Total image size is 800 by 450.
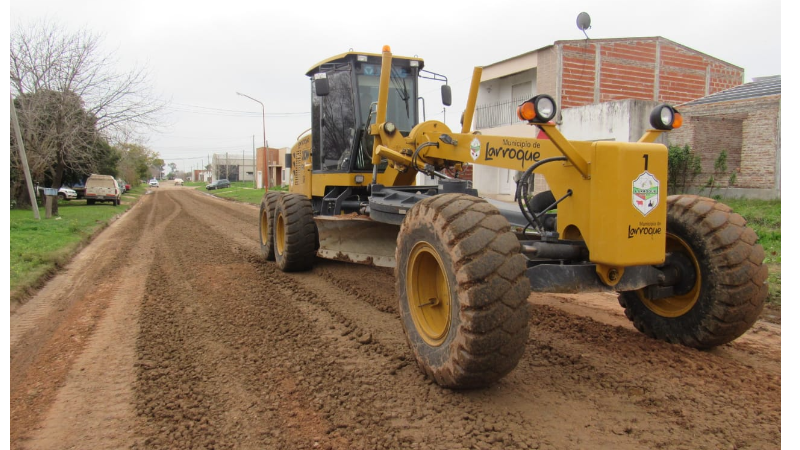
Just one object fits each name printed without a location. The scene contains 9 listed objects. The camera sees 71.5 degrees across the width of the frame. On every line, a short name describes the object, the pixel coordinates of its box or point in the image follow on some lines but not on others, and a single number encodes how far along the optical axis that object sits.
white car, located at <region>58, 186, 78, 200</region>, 33.79
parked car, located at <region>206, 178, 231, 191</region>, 70.59
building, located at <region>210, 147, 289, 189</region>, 112.31
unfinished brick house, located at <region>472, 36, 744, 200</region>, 20.53
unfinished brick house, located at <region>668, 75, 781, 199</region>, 14.88
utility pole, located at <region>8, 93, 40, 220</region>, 15.91
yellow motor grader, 3.40
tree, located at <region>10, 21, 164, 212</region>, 19.02
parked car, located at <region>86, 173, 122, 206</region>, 31.38
